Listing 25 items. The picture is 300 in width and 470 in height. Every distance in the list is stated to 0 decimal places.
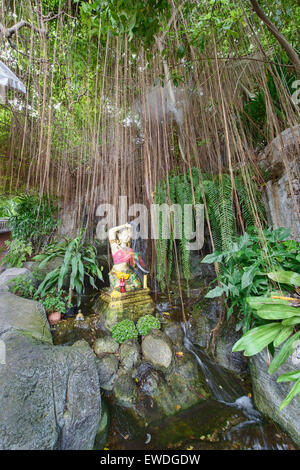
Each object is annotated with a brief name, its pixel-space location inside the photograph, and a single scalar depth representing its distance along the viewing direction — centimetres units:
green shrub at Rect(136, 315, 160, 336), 190
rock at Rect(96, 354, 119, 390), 155
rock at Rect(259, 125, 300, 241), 164
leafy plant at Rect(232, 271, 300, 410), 92
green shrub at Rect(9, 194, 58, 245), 404
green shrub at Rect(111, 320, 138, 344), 184
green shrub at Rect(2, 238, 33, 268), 323
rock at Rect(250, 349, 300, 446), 109
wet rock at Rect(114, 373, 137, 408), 143
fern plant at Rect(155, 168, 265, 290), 150
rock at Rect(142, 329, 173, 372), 167
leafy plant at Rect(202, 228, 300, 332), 117
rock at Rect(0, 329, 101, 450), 90
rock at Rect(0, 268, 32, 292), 234
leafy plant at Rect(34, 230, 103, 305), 238
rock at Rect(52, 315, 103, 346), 190
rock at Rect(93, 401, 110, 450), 116
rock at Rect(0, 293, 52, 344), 156
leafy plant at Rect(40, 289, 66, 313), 211
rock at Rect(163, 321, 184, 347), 190
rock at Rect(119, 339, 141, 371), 165
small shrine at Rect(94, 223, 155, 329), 212
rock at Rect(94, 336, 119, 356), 176
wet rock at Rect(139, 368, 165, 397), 148
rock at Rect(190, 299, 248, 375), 167
